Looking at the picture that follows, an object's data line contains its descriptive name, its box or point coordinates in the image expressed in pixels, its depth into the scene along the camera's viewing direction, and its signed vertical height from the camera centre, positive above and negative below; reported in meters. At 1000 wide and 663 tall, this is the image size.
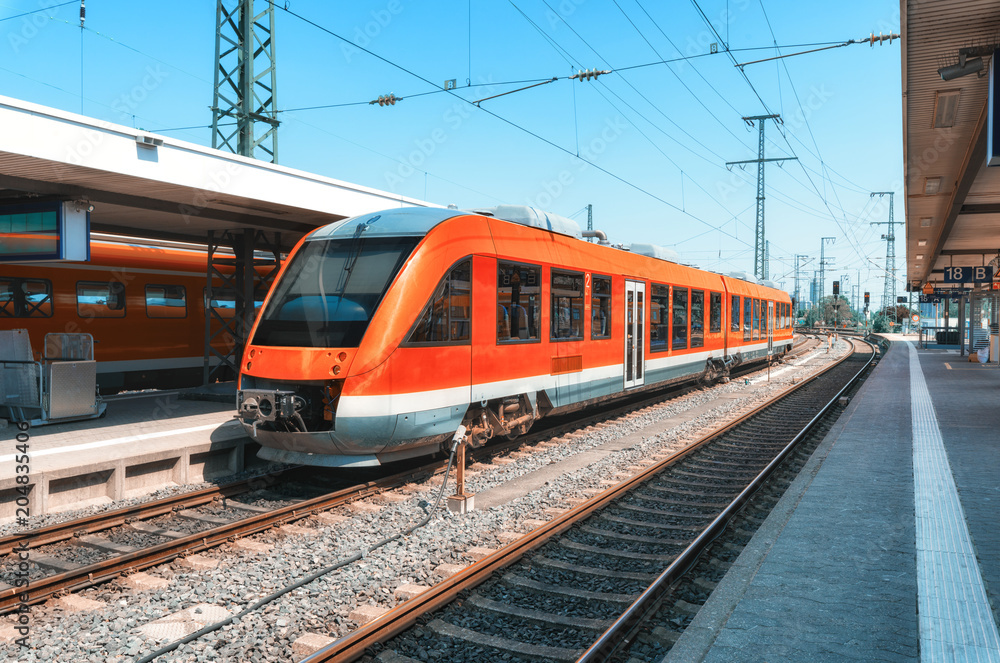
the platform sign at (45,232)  9.28 +1.17
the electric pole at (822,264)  80.84 +6.78
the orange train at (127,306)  13.12 +0.23
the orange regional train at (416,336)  7.19 -0.20
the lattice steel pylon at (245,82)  14.80 +5.14
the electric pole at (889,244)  65.44 +7.25
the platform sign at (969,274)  22.48 +1.55
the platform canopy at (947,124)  7.09 +2.83
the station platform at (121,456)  7.18 -1.56
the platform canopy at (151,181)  7.54 +1.80
